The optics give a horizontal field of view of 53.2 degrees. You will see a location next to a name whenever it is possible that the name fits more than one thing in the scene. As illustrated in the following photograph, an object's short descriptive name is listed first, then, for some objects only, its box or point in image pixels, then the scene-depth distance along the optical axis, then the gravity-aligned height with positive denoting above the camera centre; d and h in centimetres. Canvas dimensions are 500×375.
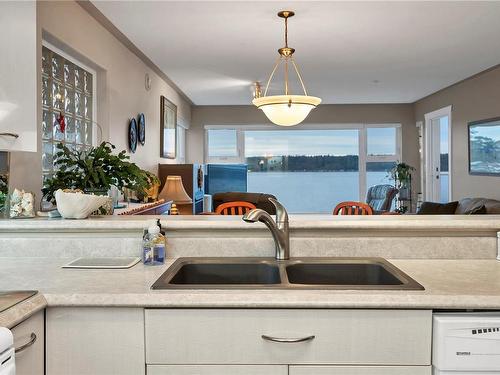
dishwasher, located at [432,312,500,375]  133 -42
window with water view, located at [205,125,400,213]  909 +55
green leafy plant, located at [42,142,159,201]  238 +7
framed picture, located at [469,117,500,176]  574 +49
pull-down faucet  180 -14
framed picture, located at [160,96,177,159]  609 +80
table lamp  524 -3
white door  768 +51
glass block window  320 +60
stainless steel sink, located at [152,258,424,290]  182 -30
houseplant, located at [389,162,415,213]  853 +15
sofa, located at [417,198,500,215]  489 -19
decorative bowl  195 -6
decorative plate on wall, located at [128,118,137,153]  465 +51
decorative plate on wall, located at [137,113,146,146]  499 +62
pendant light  390 +67
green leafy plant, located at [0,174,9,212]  245 +3
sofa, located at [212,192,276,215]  487 -10
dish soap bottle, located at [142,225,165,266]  182 -22
